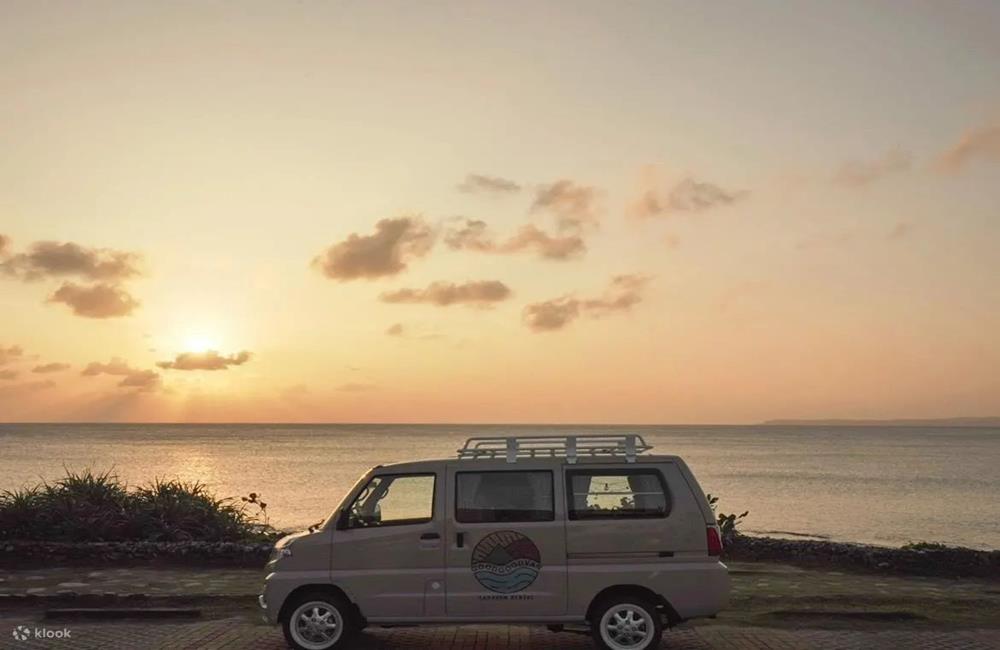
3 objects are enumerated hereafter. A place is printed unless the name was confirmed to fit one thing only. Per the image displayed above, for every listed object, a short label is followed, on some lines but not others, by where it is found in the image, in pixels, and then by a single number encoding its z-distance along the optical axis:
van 11.09
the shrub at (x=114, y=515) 20.09
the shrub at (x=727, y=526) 20.14
